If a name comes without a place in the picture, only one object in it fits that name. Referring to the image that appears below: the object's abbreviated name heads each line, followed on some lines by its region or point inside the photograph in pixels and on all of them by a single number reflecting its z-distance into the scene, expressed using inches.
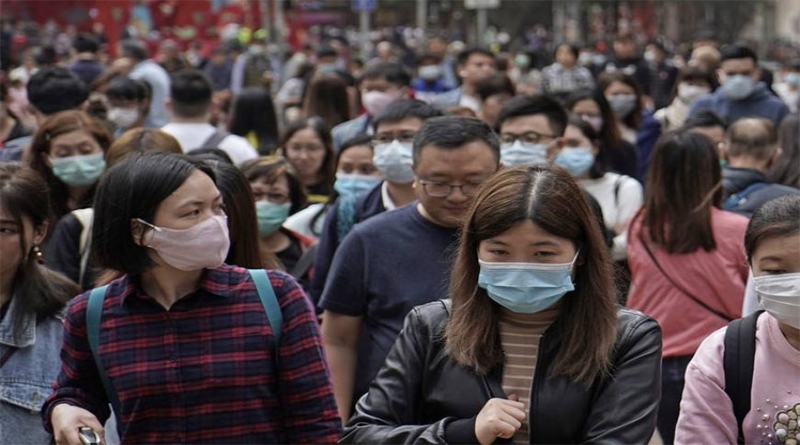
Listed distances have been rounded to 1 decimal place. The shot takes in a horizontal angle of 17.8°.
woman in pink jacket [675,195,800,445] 237.3
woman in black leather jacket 234.3
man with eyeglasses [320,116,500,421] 348.3
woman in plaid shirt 261.6
